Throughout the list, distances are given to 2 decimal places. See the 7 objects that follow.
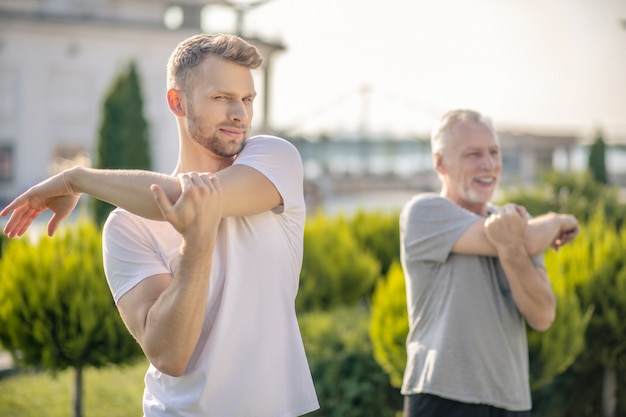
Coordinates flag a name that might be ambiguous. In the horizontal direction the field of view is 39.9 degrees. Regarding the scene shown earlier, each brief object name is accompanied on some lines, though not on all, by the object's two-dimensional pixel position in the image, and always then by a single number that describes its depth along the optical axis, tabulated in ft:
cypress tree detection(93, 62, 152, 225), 49.83
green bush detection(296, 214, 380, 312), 29.19
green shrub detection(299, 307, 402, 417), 19.01
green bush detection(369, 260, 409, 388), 16.72
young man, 7.01
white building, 123.95
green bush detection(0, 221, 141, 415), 20.26
